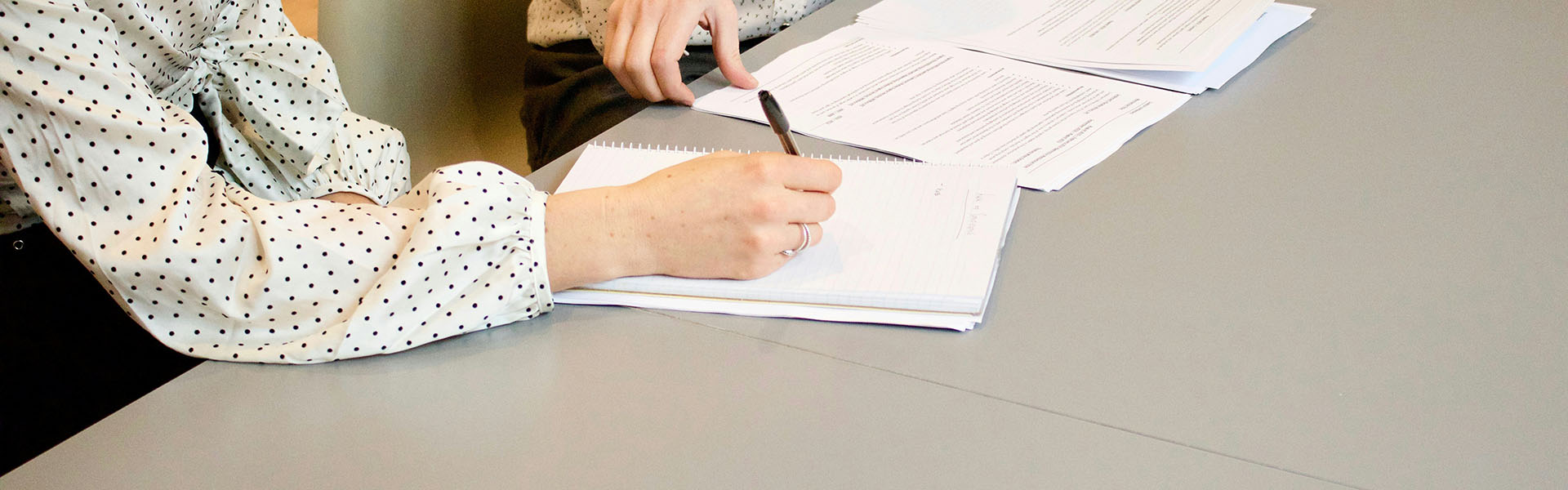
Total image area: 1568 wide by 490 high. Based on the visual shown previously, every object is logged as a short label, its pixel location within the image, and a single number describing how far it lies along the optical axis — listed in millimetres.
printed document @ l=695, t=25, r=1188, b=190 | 880
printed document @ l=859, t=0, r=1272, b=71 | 1045
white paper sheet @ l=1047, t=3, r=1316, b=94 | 996
